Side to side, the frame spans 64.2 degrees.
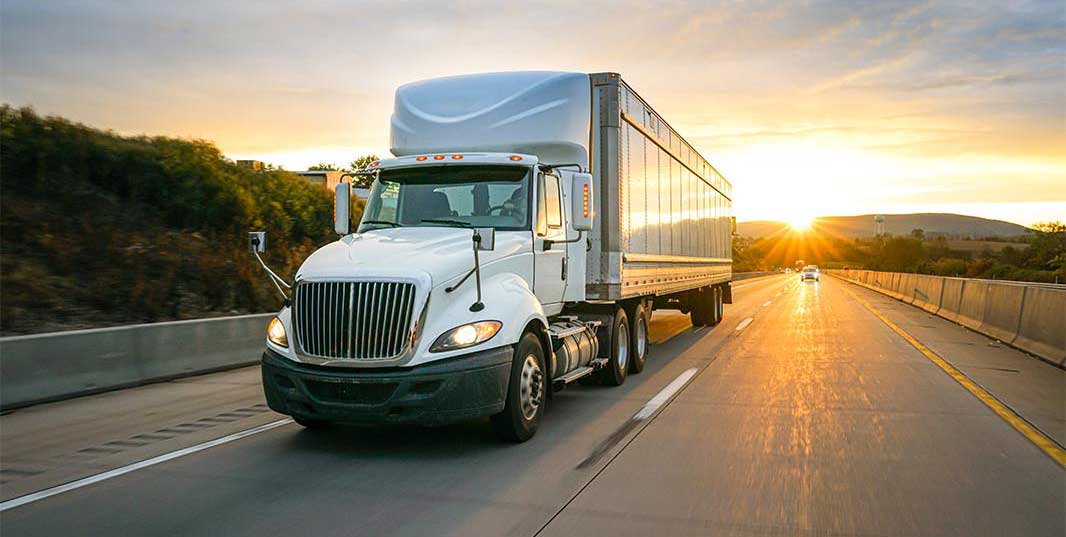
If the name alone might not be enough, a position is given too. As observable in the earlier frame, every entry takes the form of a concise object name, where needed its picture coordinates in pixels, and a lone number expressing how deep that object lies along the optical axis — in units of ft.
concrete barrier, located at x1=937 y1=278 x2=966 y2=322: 75.72
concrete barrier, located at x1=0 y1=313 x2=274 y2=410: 29.32
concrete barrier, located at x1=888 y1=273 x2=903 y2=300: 127.95
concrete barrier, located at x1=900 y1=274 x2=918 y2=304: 111.36
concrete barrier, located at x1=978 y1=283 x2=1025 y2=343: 53.01
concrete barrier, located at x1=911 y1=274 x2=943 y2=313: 88.33
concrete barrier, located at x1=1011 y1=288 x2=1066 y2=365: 43.81
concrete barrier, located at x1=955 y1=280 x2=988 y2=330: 64.18
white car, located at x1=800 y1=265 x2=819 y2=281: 238.93
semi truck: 21.84
